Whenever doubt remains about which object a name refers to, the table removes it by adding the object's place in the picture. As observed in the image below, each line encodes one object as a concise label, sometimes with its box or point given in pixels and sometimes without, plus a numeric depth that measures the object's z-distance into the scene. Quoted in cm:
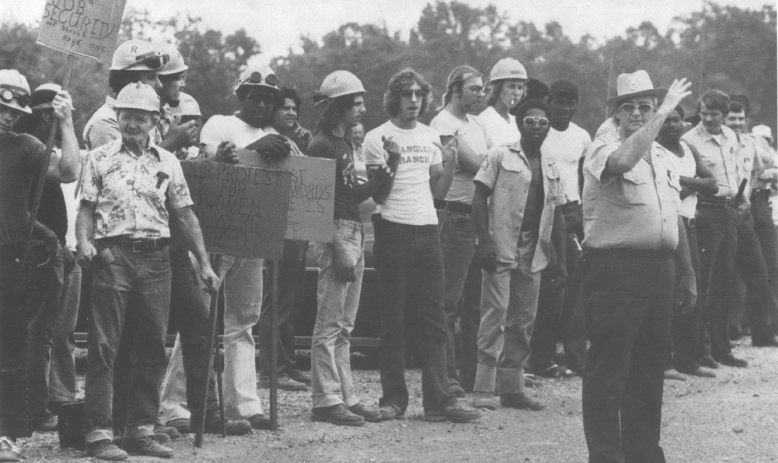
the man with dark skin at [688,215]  1095
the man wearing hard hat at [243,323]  775
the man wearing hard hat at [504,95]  1005
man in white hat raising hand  654
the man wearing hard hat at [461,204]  928
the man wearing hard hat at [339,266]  822
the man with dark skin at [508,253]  911
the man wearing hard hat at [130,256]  662
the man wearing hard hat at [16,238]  673
